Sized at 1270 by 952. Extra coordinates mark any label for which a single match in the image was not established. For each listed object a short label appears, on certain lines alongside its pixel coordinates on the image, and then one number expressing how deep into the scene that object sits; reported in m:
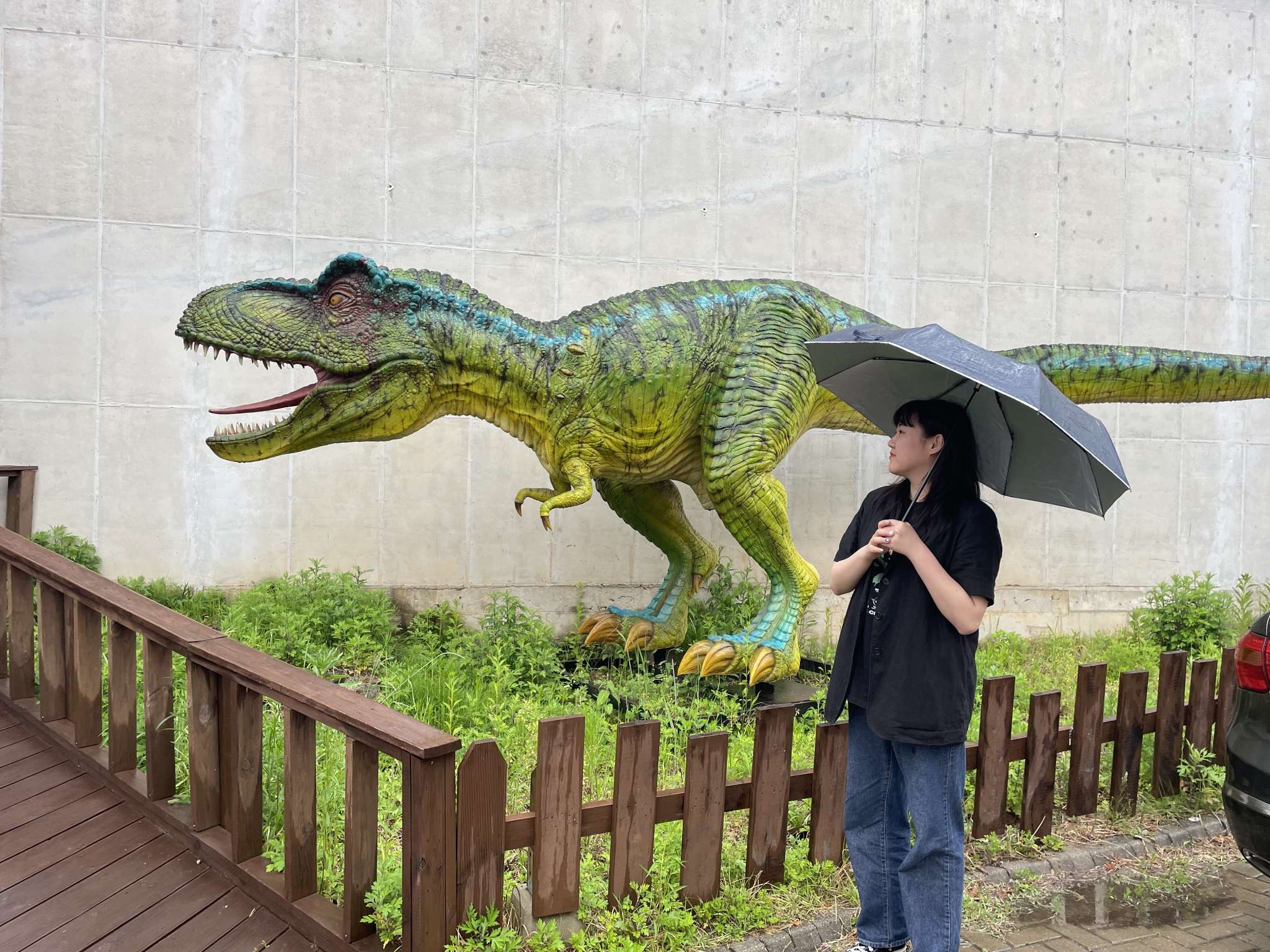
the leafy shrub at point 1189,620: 6.05
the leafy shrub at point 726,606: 5.61
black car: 2.50
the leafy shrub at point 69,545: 5.44
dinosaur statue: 3.62
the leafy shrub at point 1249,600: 6.66
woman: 2.22
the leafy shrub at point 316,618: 4.89
